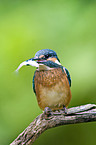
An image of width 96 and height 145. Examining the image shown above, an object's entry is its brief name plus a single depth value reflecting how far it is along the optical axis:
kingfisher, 6.23
